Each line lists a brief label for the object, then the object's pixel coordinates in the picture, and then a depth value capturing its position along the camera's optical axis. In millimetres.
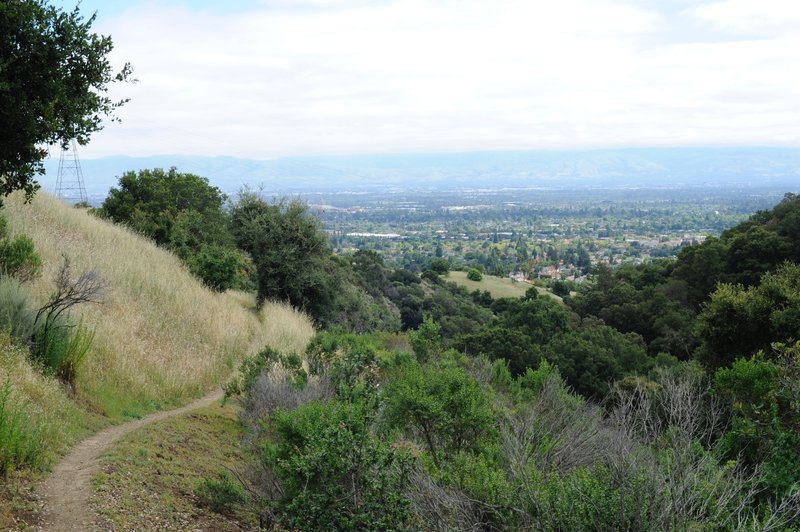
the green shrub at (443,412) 8375
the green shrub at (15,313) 9234
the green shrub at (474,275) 78625
